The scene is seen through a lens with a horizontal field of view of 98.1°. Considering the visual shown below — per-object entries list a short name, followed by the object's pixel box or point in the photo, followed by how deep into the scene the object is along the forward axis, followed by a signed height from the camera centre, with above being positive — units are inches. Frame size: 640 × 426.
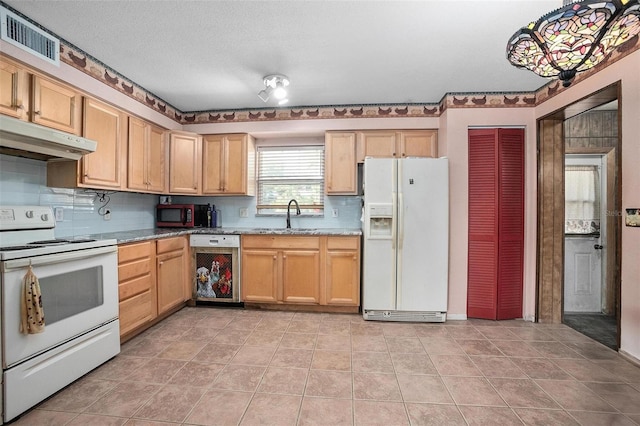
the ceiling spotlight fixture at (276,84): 104.4 +49.1
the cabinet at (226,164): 139.5 +24.1
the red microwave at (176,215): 136.6 -2.0
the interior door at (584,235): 129.7 -9.3
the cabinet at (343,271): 122.7 -25.9
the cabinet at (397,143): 132.0 +33.5
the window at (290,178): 148.5 +18.5
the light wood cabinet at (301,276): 124.0 -28.5
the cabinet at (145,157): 110.5 +23.1
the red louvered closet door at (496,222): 115.6 -3.1
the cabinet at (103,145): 91.4 +23.7
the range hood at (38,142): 64.8 +17.9
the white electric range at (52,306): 59.6 -24.5
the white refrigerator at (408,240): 114.3 -11.0
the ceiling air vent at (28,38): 71.2 +47.1
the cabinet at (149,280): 91.9 -26.0
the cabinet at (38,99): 71.2 +31.2
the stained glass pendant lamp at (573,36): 43.7 +31.6
